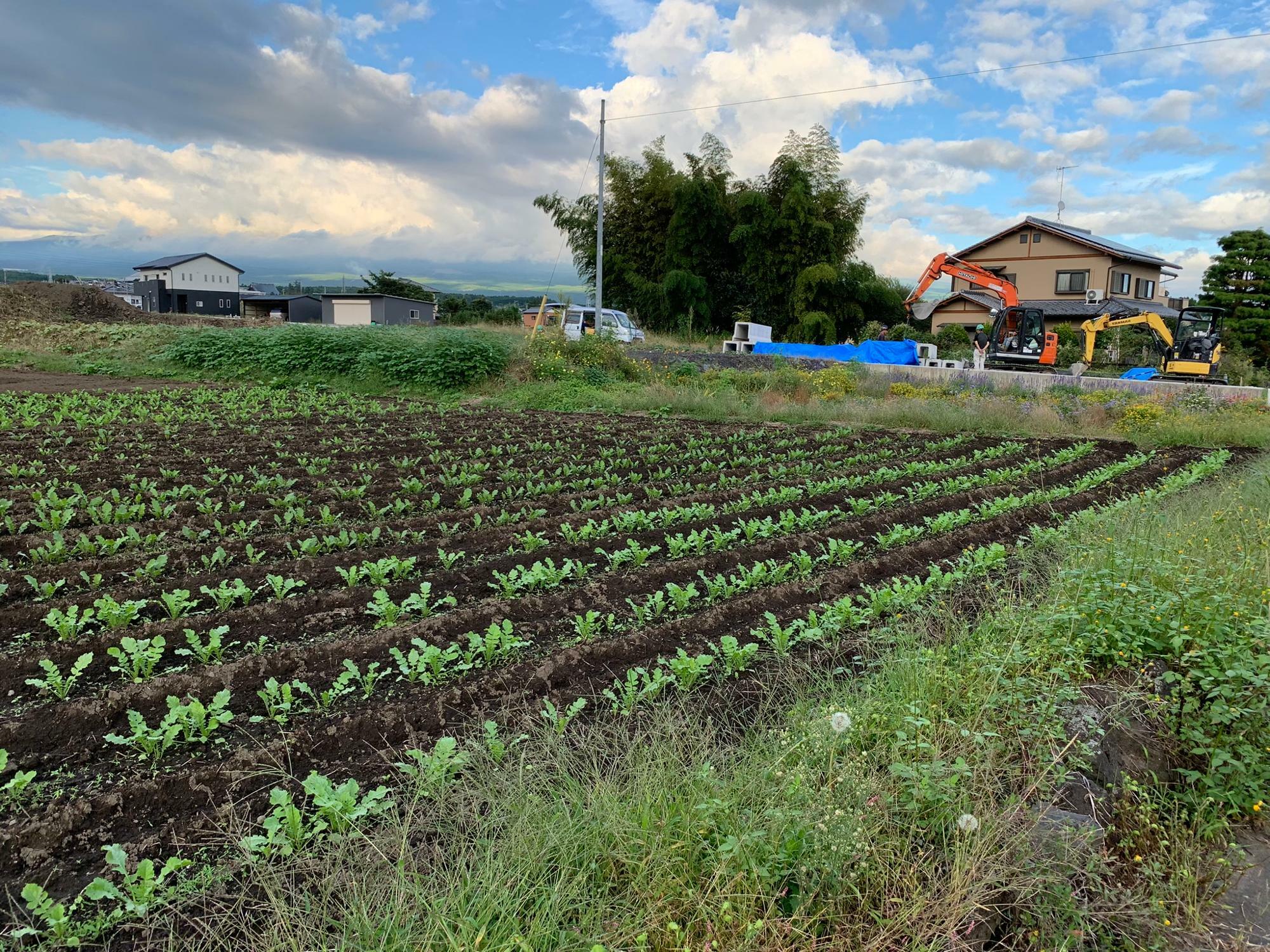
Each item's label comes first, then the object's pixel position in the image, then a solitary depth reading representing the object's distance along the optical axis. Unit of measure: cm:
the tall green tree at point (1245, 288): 2728
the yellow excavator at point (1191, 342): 1783
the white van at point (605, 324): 2159
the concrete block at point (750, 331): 2406
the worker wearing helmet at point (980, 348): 2034
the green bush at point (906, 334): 2736
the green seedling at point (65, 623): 369
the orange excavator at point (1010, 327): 2041
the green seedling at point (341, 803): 245
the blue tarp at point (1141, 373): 1911
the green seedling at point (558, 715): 301
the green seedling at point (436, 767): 261
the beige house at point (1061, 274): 3017
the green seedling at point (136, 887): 211
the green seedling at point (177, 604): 397
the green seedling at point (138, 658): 340
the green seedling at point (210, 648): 354
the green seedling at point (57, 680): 323
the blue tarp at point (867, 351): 2136
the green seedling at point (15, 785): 259
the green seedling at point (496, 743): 277
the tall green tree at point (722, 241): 2638
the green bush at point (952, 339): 2891
